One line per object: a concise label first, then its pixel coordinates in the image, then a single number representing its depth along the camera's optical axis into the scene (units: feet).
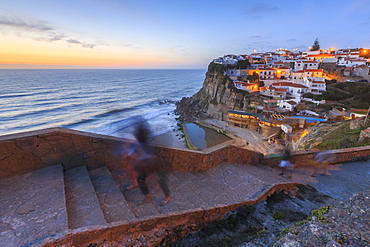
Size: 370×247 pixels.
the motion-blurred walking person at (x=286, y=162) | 26.66
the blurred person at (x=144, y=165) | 15.17
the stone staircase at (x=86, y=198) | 8.98
